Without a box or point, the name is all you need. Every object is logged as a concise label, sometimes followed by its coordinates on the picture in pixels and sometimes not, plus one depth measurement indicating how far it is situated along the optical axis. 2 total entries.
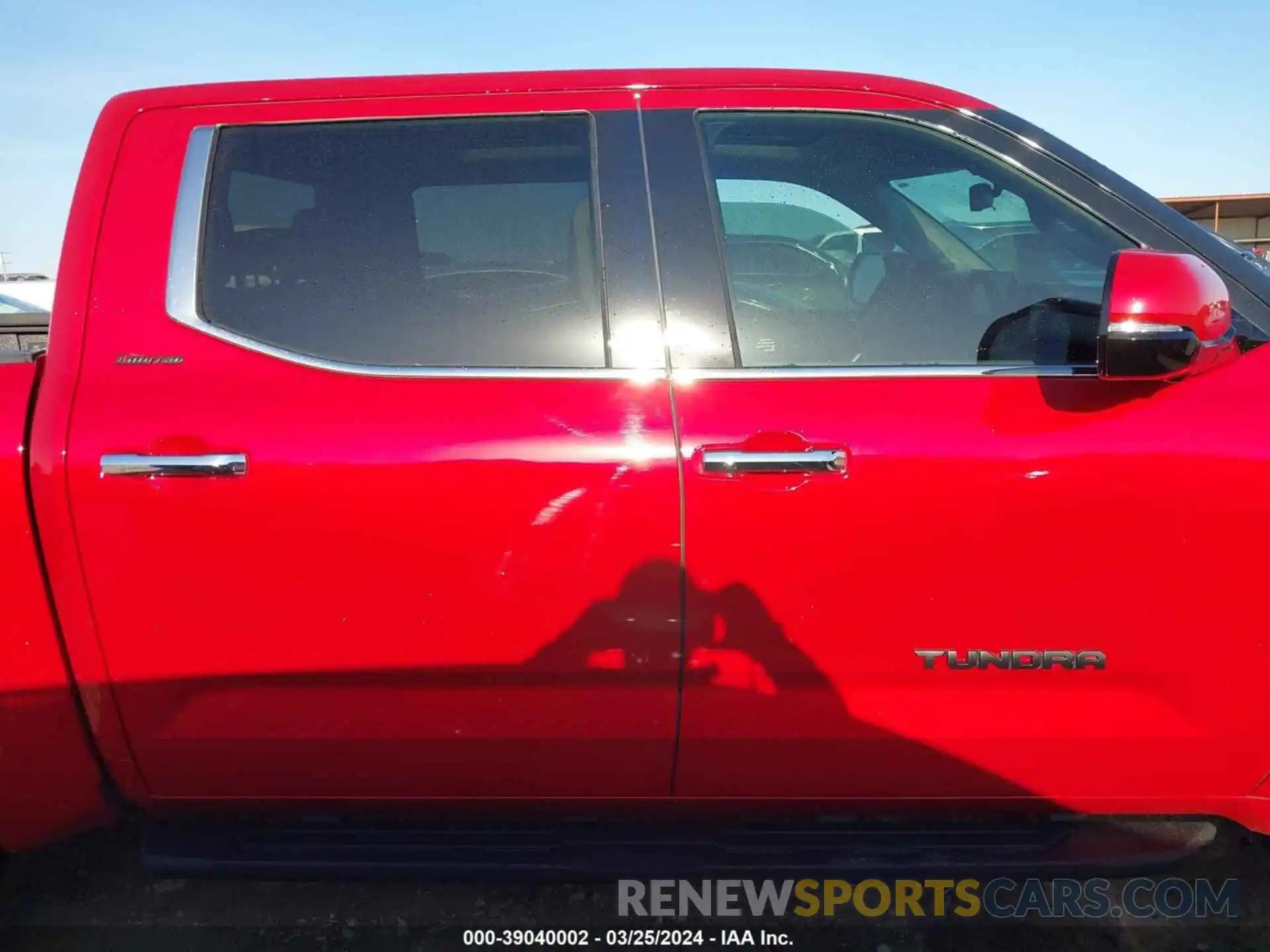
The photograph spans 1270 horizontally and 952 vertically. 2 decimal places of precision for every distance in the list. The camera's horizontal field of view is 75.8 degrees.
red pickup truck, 1.49
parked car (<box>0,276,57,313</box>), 11.87
